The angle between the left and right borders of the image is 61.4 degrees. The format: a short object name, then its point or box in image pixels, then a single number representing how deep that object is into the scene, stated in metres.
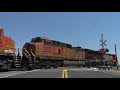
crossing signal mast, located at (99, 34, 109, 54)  23.42
